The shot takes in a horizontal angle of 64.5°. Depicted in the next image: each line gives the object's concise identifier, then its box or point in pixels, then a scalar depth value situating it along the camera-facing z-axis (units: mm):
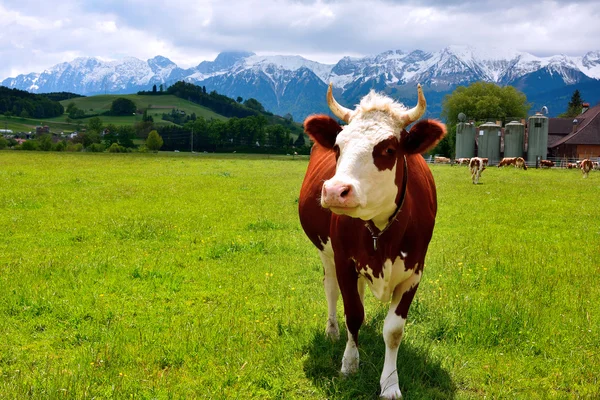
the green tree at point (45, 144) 84888
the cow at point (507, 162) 57644
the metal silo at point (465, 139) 75875
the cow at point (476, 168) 30734
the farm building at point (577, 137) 75312
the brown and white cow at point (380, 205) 4164
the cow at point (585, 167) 39438
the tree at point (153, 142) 123762
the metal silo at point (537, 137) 68250
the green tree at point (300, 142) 152325
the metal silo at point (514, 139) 70438
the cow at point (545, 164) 60362
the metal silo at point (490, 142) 73375
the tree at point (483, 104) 96000
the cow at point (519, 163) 54562
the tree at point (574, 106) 123494
